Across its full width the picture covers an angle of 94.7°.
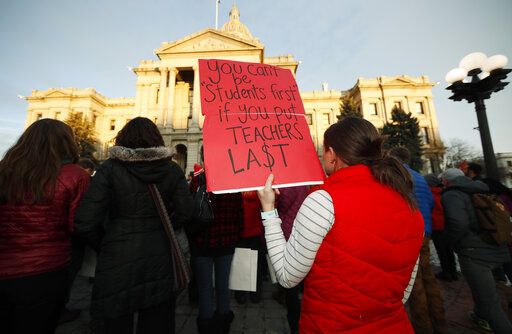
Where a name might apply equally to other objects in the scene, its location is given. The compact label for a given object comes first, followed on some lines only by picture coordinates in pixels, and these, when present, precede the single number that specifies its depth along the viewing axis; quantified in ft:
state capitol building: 87.40
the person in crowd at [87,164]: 14.62
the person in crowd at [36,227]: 5.09
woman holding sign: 3.29
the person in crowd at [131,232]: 5.13
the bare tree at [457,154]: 137.18
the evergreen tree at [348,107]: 84.85
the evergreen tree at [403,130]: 80.79
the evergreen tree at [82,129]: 83.91
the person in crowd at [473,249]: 7.67
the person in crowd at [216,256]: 7.16
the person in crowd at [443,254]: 15.29
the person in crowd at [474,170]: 14.67
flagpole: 99.70
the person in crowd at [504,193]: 10.93
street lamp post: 14.07
